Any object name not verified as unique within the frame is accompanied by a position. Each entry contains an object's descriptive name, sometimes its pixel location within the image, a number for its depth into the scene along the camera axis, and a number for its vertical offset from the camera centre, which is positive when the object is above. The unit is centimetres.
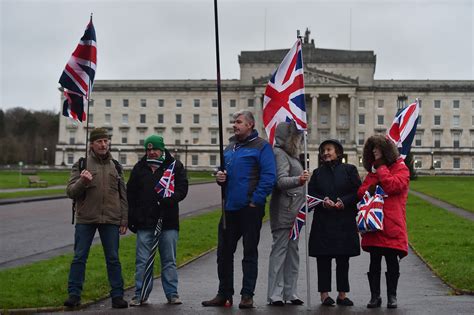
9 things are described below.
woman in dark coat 934 -92
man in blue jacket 917 -55
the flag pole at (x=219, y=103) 934 +78
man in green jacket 941 -79
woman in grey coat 937 -87
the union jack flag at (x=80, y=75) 1071 +134
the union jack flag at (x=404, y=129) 1173 +50
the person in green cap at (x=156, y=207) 955 -73
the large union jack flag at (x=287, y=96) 1003 +95
